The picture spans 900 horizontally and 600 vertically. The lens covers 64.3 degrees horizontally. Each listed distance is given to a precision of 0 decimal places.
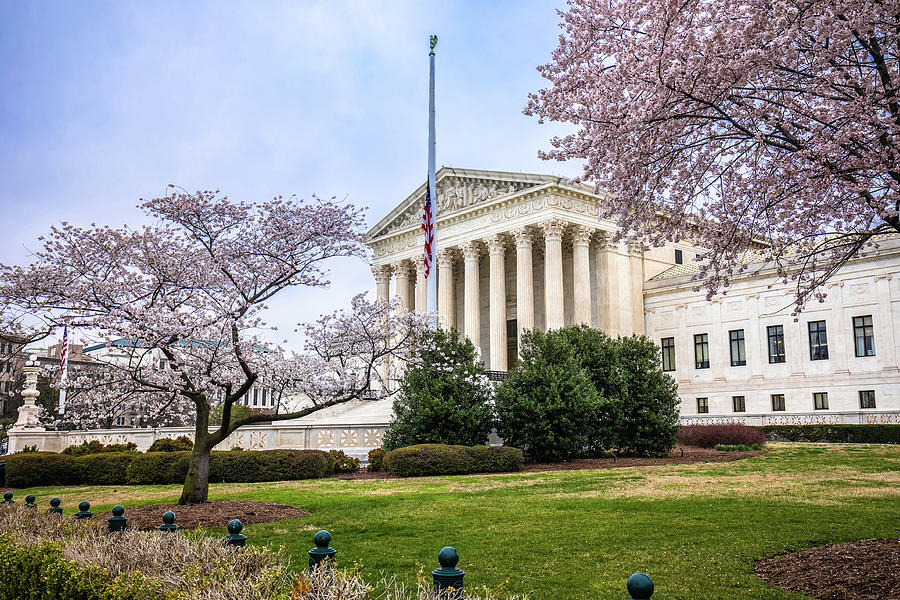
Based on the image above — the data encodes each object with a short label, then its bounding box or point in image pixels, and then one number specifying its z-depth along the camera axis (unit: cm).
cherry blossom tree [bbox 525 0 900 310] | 829
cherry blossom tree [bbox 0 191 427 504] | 1492
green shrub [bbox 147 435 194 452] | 2734
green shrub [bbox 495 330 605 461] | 2659
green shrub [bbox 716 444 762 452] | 3044
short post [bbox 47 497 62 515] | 938
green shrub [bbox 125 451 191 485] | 2239
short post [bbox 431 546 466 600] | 471
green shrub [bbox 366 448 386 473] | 2573
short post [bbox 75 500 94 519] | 891
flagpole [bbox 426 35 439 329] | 3065
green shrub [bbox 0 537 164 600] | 551
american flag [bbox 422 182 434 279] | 3133
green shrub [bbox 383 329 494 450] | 2598
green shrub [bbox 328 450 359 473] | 2558
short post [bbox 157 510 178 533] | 752
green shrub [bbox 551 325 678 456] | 2905
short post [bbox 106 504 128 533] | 792
